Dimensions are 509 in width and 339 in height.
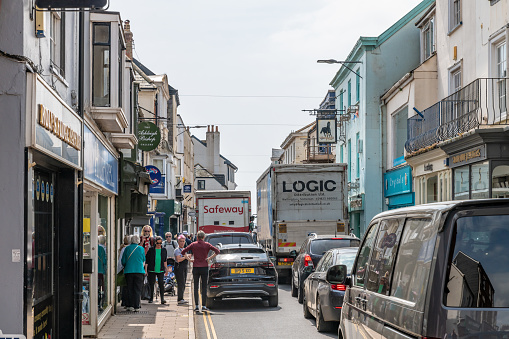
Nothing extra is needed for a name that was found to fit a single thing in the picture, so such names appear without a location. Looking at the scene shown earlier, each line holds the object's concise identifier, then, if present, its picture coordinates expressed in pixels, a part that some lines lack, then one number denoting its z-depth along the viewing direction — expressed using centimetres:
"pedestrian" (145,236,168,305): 1851
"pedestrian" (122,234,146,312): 1630
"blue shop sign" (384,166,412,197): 3025
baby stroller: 2188
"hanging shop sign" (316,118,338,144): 4181
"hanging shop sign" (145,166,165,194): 2733
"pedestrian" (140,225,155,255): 1968
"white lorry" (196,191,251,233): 3778
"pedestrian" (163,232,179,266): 2097
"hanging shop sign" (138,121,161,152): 2400
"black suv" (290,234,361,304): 1853
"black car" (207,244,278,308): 1756
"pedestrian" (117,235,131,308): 1716
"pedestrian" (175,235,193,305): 1900
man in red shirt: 1728
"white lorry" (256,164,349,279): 2491
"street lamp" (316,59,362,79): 3086
